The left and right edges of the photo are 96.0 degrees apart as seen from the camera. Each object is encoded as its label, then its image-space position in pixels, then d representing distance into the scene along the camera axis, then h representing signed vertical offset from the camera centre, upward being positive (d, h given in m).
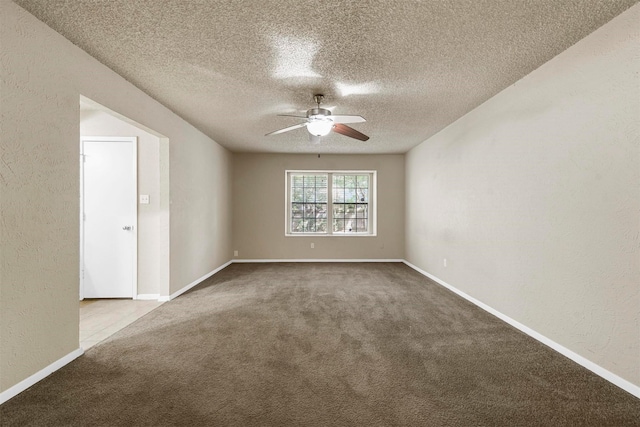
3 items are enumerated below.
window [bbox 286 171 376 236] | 7.00 +0.22
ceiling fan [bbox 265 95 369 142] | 3.11 +1.03
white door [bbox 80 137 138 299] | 3.84 -0.05
